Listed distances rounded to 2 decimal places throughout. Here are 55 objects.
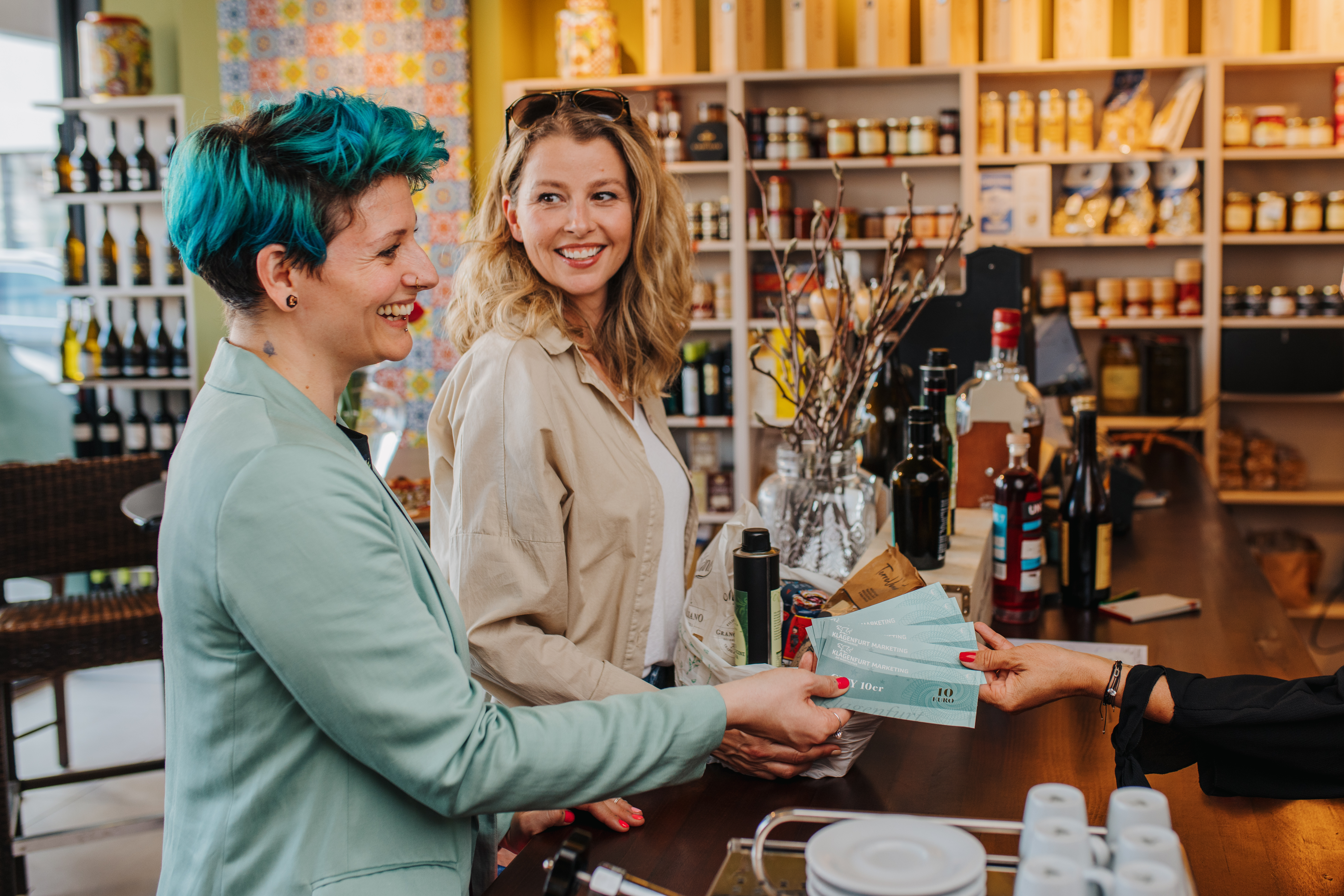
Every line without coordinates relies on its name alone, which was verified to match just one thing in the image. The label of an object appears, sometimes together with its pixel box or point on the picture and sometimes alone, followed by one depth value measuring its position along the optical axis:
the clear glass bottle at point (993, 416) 2.06
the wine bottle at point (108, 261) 5.00
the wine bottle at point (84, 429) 5.00
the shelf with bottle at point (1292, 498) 4.55
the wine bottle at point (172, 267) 4.97
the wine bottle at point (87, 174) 4.82
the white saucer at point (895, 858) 0.73
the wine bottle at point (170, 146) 4.80
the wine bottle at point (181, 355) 5.03
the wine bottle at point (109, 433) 5.08
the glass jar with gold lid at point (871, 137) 4.59
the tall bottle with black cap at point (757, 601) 1.18
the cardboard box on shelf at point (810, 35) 4.63
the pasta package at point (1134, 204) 4.50
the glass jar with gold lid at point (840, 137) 4.61
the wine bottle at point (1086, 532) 1.93
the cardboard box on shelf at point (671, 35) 4.67
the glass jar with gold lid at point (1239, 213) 4.44
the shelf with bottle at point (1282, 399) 4.40
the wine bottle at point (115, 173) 4.89
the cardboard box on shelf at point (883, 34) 4.57
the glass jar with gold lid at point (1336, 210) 4.37
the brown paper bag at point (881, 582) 1.24
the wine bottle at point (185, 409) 5.14
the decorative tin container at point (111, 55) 4.83
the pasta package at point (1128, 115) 4.50
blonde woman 1.42
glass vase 1.65
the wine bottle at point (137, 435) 4.98
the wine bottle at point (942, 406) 1.78
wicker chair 2.54
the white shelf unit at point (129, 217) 4.82
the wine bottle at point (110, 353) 5.00
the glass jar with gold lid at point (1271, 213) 4.40
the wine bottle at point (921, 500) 1.60
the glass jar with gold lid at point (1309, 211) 4.38
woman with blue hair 0.87
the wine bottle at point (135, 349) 5.06
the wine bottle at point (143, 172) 4.89
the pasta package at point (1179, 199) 4.45
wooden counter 1.03
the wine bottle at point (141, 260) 5.07
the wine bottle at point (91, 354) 4.86
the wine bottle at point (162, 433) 4.95
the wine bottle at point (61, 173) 4.85
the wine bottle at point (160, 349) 5.03
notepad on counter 1.87
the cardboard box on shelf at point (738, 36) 4.66
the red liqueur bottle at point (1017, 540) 1.74
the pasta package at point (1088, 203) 4.54
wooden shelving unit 4.43
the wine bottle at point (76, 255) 4.96
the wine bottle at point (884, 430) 2.15
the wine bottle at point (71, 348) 4.98
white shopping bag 1.19
